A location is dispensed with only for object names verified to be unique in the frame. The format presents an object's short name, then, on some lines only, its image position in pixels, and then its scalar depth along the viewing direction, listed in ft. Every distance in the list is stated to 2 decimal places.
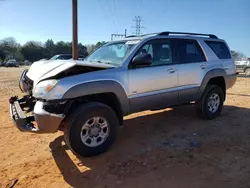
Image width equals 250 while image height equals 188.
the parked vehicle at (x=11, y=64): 128.18
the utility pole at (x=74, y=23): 31.10
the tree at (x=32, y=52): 185.33
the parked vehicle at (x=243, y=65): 55.17
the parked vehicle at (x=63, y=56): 58.54
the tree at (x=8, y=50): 178.16
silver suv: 9.22
